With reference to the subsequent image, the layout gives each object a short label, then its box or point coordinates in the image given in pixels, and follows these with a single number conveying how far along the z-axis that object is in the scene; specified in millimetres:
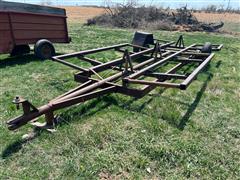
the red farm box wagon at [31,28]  4494
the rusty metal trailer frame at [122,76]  2272
